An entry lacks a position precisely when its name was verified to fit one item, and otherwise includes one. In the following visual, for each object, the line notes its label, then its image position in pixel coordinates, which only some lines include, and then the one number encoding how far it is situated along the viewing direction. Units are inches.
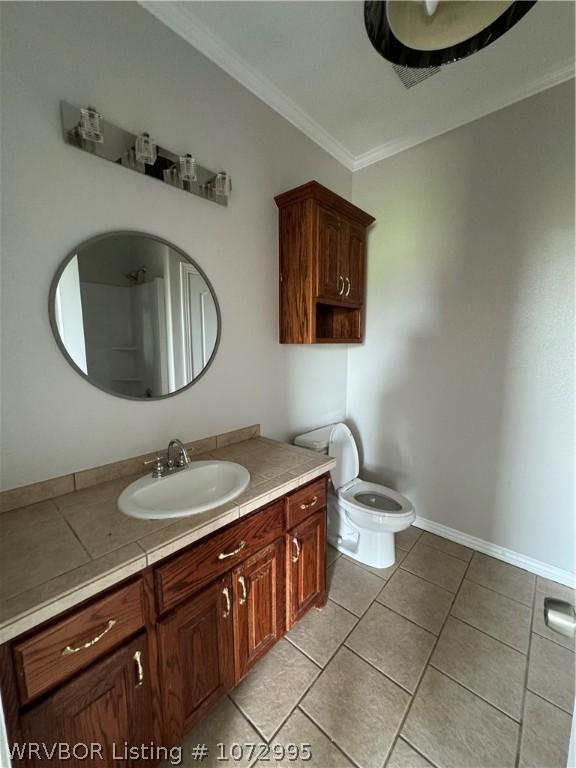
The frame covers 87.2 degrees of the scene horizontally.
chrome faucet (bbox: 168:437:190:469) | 49.9
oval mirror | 43.1
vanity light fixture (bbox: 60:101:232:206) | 40.9
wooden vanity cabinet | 26.7
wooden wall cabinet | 66.1
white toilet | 67.7
